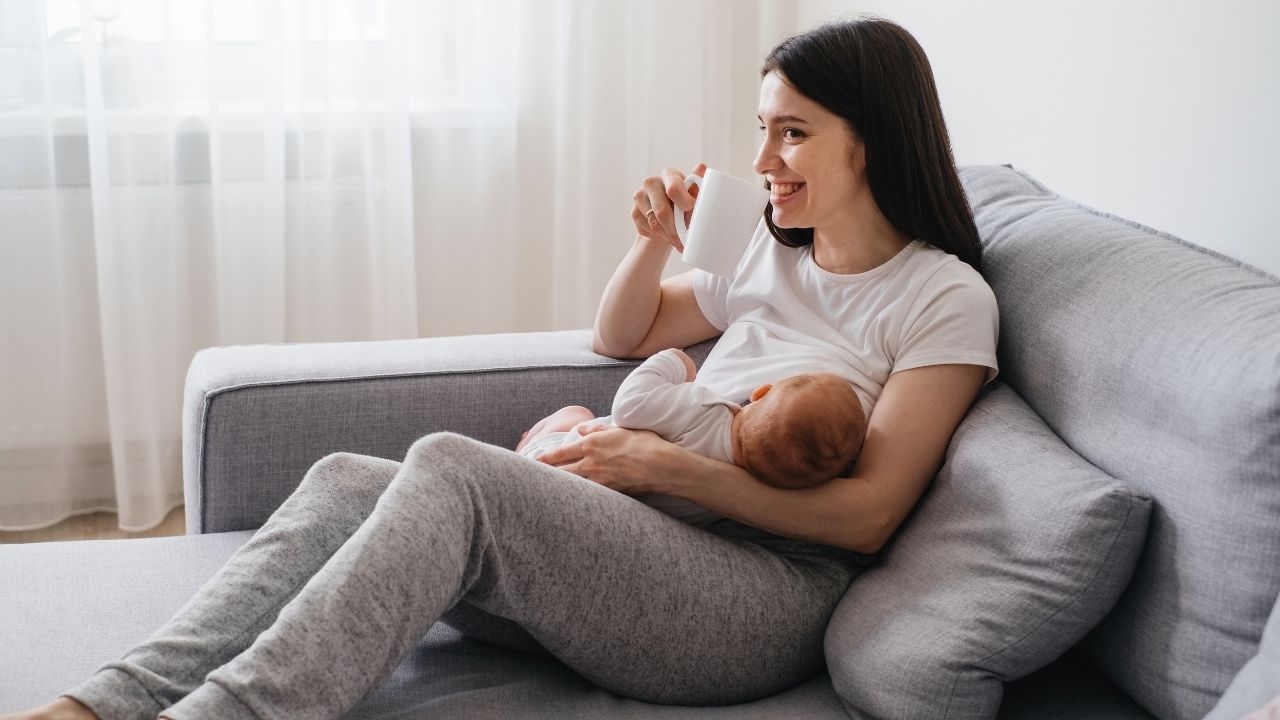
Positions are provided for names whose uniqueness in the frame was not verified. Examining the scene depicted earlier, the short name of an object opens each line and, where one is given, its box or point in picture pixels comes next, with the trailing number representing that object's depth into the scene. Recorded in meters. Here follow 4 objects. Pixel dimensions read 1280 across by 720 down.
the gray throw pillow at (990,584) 1.21
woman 1.19
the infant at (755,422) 1.40
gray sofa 1.14
